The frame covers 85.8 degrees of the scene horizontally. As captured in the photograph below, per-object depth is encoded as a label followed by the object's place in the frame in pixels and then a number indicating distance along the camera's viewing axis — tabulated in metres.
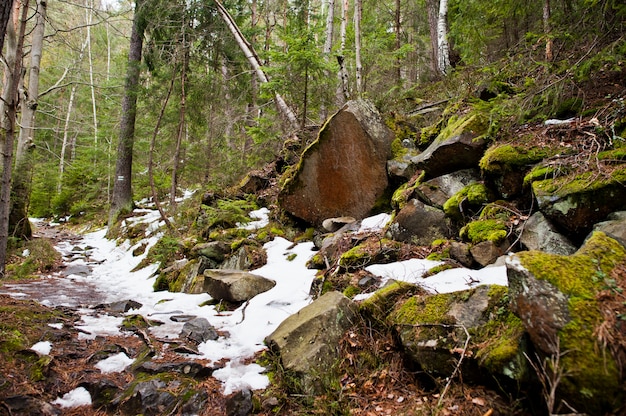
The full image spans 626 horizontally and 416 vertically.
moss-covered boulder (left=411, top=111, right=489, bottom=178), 5.49
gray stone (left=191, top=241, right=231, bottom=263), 7.36
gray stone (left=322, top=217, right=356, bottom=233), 7.00
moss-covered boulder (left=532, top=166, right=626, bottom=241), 3.38
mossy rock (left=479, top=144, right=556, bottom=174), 4.47
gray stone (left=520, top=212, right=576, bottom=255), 3.64
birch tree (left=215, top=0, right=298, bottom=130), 11.16
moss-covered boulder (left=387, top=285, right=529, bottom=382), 2.32
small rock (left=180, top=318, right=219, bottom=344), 4.39
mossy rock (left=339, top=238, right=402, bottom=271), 4.93
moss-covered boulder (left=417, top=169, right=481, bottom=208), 5.51
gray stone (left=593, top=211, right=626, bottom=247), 3.01
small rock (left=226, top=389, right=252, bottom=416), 2.91
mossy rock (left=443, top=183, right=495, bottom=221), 4.93
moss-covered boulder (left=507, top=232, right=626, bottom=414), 1.79
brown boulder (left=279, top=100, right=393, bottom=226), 7.26
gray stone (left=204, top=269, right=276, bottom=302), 5.57
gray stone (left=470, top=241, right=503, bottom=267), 3.97
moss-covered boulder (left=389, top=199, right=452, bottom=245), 5.12
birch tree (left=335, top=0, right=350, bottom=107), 9.90
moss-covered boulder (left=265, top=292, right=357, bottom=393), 3.14
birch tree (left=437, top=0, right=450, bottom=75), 10.79
